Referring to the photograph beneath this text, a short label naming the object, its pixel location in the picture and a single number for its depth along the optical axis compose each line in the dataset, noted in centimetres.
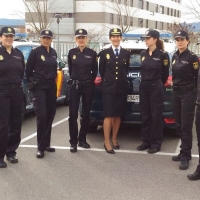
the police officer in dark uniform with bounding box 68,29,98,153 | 571
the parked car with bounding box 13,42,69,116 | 753
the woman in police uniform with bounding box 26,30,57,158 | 549
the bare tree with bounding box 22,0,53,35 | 2467
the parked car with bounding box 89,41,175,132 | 606
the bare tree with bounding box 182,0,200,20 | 1818
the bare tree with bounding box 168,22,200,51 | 2172
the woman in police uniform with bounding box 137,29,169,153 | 557
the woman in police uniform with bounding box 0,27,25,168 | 497
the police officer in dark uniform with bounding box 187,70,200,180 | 444
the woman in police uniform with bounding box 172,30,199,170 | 500
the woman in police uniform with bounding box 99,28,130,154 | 570
